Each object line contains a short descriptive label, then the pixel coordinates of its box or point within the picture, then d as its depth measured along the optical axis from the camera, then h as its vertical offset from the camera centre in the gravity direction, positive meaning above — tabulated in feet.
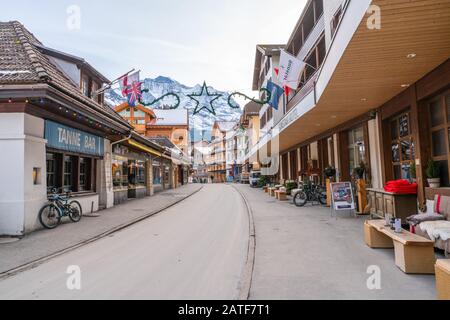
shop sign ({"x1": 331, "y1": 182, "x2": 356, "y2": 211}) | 34.37 -2.57
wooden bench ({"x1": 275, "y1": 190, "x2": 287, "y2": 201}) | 60.49 -3.99
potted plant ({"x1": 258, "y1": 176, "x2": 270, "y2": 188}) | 107.19 -2.01
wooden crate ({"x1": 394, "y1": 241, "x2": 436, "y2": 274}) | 15.39 -4.41
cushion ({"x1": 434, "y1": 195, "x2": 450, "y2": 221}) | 20.17 -2.38
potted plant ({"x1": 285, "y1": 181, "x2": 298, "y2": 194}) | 69.10 -2.56
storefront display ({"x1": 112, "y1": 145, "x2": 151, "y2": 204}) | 54.24 +1.17
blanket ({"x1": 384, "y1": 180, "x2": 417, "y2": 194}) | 25.96 -1.34
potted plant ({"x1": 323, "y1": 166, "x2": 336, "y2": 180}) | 46.88 +0.36
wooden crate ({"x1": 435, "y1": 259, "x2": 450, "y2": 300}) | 11.29 -4.07
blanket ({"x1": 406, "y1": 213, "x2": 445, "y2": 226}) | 19.01 -2.92
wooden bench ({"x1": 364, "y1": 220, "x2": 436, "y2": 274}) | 15.35 -4.21
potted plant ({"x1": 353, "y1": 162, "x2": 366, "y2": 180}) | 39.49 +0.33
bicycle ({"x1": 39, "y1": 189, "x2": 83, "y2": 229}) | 30.19 -3.12
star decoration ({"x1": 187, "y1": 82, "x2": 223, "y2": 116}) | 43.75 +11.31
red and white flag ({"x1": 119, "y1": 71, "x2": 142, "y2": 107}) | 42.91 +12.69
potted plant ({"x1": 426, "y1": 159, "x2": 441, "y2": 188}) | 23.62 -0.31
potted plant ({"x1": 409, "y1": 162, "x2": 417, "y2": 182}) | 27.73 +0.00
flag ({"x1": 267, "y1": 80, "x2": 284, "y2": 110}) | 46.12 +12.48
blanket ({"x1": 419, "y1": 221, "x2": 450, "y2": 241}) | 15.62 -3.11
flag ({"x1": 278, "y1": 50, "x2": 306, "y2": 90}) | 39.45 +13.43
